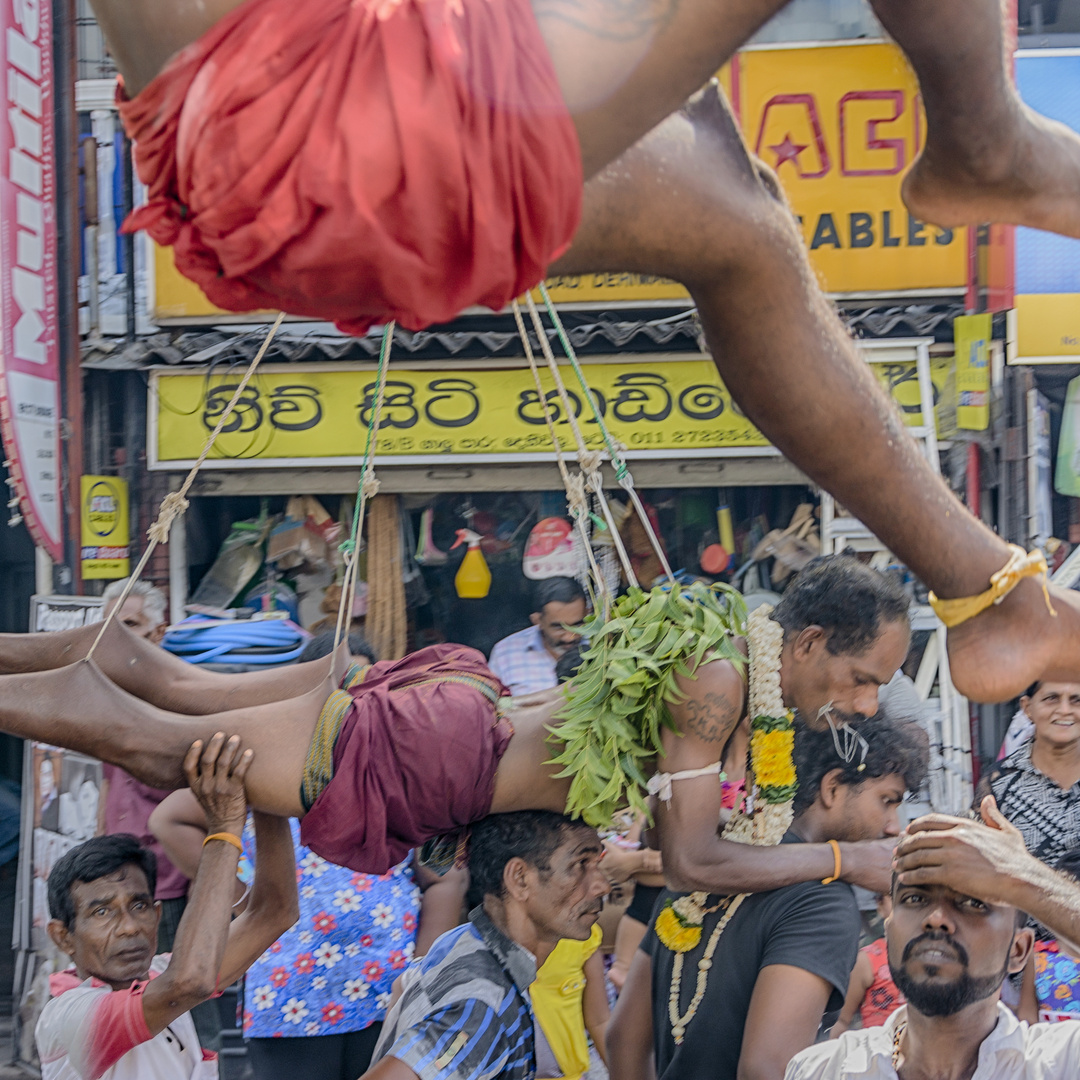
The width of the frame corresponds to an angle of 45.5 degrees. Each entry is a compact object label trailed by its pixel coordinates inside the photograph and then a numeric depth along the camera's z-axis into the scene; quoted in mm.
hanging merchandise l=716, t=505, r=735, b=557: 6840
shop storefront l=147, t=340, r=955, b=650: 6664
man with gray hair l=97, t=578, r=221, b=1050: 3992
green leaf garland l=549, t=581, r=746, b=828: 2559
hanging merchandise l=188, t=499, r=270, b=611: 6852
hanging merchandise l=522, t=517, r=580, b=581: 6695
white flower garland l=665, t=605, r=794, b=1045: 2992
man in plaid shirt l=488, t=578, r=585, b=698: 5566
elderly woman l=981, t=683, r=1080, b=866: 3771
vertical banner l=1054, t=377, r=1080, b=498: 6492
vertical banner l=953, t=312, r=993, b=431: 6426
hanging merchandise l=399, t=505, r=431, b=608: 6859
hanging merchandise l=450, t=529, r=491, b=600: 6785
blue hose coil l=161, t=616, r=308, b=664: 4316
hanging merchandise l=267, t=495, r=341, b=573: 6812
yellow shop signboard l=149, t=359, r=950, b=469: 6664
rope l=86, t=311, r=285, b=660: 2936
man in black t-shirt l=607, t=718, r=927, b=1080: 2807
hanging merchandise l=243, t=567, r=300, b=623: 6801
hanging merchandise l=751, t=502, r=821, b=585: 6680
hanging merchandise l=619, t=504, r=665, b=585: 6777
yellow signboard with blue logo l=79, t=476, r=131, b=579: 6613
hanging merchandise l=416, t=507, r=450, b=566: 6824
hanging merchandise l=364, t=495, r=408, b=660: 6688
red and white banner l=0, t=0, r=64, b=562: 5883
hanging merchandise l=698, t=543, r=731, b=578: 6789
